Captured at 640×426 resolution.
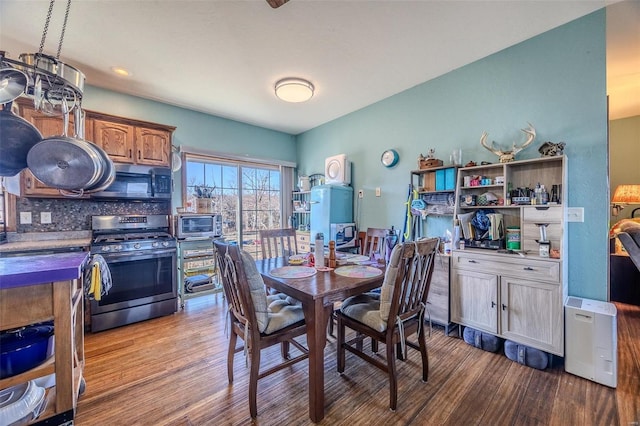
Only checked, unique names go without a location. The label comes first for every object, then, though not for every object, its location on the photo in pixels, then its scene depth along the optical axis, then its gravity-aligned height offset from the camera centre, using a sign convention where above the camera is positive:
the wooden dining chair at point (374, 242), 3.06 -0.40
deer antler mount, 2.37 +0.56
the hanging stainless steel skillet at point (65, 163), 1.55 +0.31
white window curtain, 5.07 +0.30
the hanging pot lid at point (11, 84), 1.30 +0.66
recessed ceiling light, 2.86 +1.57
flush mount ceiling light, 2.96 +1.39
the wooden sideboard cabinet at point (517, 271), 2.09 -0.55
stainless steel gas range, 2.81 -0.66
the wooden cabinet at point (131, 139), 2.97 +0.88
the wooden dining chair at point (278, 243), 3.14 -0.40
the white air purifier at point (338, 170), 4.12 +0.64
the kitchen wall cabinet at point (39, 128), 2.66 +0.90
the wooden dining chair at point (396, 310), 1.63 -0.72
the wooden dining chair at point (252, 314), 1.59 -0.69
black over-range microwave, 3.11 +0.35
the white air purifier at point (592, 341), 1.85 -0.98
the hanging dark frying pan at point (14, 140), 1.49 +0.43
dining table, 1.57 -0.57
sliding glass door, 4.12 +0.31
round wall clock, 3.56 +0.71
